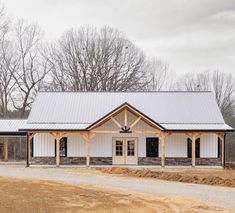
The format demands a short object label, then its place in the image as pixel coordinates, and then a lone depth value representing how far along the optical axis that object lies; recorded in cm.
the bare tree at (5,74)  5331
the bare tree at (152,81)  6006
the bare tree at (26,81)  5416
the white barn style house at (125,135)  3219
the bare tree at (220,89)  5869
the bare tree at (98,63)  5488
